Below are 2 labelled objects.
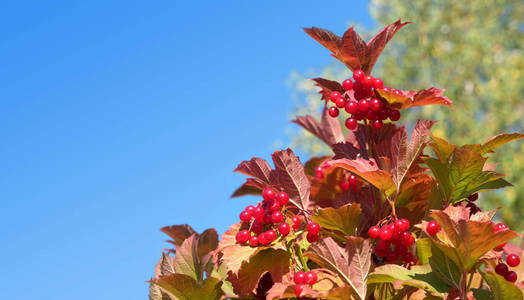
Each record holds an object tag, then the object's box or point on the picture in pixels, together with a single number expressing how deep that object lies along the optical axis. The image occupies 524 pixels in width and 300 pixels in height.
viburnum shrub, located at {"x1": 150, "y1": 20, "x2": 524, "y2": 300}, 0.72
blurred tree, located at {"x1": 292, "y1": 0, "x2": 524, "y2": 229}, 8.05
